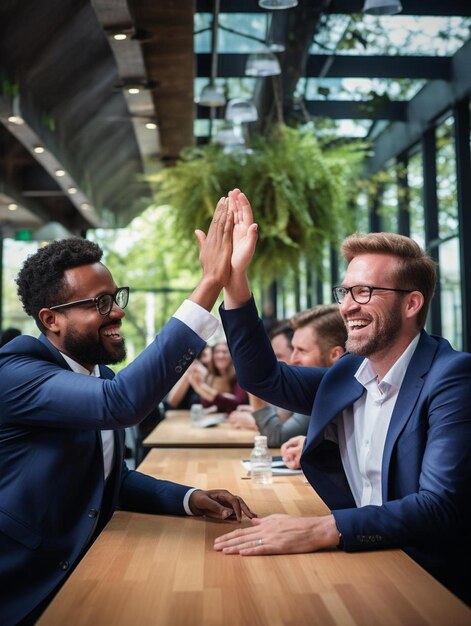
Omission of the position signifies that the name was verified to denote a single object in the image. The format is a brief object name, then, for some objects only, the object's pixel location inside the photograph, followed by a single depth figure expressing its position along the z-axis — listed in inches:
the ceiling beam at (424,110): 234.4
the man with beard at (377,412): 79.7
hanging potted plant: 243.3
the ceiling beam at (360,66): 248.8
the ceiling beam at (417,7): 219.6
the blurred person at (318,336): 154.8
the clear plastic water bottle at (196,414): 237.4
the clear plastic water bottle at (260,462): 125.4
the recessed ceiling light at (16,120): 259.4
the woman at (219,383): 262.8
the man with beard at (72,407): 83.0
